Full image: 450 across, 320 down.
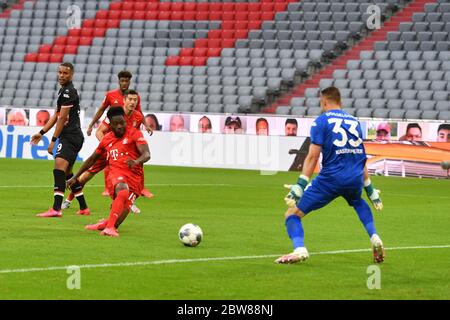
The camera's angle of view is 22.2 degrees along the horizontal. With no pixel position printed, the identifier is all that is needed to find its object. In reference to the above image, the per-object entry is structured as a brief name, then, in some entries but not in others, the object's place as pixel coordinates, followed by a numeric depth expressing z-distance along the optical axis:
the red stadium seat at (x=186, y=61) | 40.47
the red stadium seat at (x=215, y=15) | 42.00
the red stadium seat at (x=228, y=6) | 42.06
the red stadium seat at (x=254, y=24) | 40.59
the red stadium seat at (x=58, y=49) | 43.22
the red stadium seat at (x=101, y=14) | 44.31
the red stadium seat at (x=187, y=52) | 41.00
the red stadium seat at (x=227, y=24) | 41.28
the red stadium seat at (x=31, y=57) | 43.25
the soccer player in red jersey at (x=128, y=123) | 17.64
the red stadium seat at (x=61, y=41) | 43.78
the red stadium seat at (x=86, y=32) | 43.88
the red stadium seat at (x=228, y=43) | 40.47
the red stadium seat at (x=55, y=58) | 42.78
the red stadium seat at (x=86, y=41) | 43.35
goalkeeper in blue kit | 11.82
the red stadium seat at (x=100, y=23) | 43.81
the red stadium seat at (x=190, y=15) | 42.62
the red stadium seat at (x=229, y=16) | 41.69
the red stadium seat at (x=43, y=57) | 43.03
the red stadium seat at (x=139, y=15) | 43.53
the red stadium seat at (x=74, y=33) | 44.16
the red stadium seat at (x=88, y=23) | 44.22
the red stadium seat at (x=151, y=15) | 43.26
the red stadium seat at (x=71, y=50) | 43.03
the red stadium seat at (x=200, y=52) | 40.69
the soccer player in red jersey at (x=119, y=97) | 19.13
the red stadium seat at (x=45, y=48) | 43.56
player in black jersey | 17.08
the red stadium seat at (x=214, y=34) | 41.25
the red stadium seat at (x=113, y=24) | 43.53
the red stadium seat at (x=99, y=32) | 43.53
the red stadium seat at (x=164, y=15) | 43.06
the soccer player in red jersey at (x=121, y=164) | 14.31
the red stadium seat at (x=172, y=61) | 40.81
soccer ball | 13.23
